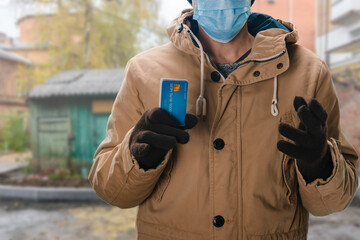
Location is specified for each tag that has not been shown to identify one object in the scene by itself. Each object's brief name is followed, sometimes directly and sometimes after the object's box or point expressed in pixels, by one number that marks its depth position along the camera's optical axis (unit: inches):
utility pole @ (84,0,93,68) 414.3
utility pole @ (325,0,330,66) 311.8
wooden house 315.6
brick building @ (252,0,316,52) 416.5
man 46.8
